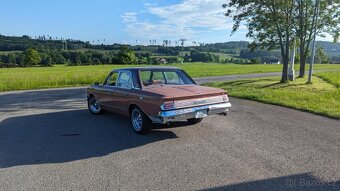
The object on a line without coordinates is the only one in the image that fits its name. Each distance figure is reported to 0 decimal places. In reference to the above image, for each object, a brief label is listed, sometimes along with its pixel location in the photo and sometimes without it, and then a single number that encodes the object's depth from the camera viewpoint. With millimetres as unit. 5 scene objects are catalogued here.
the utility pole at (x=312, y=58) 16120
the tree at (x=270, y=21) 16953
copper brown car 5773
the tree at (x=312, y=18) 18047
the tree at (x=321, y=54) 22311
